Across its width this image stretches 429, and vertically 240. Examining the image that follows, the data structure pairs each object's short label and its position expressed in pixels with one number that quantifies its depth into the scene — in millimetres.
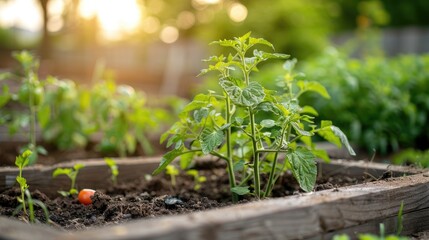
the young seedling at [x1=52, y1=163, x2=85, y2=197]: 2664
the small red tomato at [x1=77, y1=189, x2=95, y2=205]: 2510
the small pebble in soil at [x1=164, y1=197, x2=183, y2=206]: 2369
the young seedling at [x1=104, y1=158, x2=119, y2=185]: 2919
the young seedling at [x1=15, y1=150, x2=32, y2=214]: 2143
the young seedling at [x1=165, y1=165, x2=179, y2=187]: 2939
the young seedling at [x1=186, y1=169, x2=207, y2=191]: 2947
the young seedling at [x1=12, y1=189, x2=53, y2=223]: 1844
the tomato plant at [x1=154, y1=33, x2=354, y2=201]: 2092
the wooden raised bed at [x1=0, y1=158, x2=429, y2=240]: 1442
